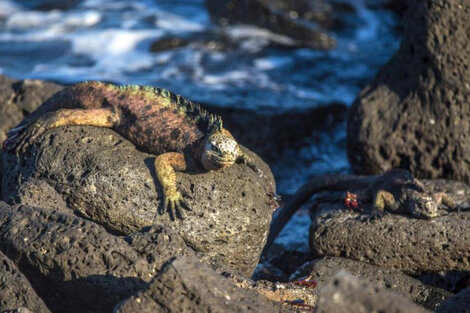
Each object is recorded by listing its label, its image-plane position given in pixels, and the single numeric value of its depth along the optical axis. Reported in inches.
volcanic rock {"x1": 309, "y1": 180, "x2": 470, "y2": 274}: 455.5
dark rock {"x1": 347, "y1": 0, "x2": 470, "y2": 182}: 581.0
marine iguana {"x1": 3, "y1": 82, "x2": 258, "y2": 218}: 412.2
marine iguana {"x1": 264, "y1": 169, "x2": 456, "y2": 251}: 480.1
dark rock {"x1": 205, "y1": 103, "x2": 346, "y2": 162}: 719.7
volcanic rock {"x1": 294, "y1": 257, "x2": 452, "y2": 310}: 444.1
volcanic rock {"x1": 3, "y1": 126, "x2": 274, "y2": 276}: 410.9
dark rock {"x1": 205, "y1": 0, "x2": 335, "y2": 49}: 1088.2
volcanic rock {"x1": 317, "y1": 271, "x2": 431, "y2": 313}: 241.0
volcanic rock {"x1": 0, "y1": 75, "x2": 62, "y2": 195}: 553.0
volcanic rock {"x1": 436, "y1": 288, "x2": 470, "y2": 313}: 361.4
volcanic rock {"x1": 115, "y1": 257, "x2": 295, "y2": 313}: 299.4
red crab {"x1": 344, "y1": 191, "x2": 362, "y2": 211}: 506.0
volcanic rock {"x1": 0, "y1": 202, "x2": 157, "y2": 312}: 332.5
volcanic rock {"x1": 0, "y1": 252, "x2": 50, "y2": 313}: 329.4
